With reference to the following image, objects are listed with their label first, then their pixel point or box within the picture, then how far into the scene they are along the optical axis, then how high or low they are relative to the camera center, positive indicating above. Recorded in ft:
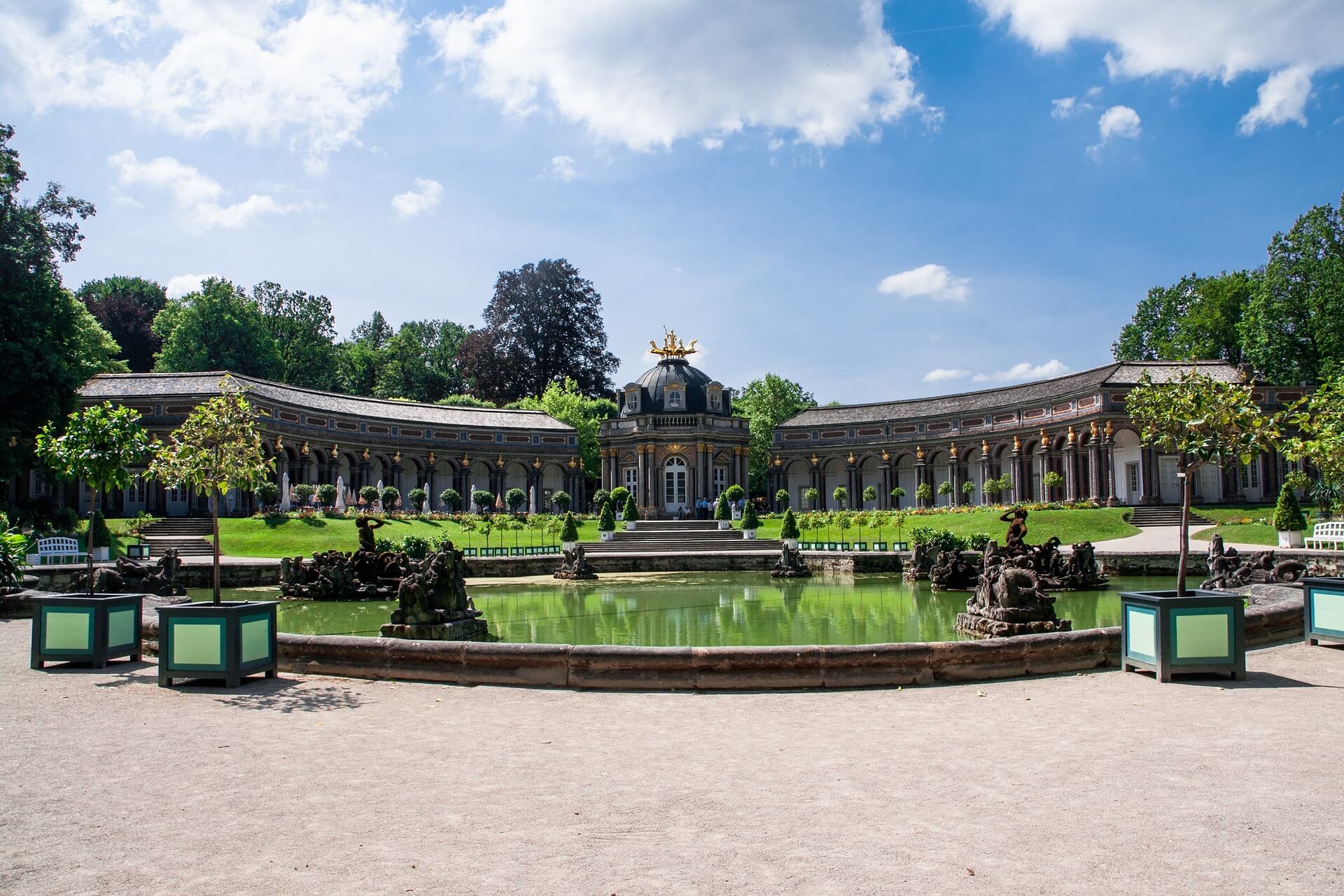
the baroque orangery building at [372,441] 129.08 +8.80
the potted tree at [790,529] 93.56 -4.68
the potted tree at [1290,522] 82.28 -3.83
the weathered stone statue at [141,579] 50.26 -5.26
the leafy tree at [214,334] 181.37 +32.95
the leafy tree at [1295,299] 143.74 +30.17
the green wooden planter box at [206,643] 27.50 -4.78
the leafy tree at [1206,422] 31.32 +2.15
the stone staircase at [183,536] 96.27 -5.18
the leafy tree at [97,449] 35.24 +1.74
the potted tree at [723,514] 127.95 -4.01
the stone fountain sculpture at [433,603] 37.86 -4.94
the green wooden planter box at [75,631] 30.78 -4.86
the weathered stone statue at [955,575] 65.98 -6.82
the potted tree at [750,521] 118.21 -4.68
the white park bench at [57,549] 73.77 -4.91
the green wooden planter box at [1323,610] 33.76 -5.03
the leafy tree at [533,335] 223.92 +39.38
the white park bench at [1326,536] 80.79 -5.10
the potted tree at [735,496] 152.87 -1.66
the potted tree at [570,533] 91.97 -4.81
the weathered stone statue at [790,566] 79.25 -7.32
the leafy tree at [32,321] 88.33 +18.00
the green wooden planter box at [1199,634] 26.94 -4.67
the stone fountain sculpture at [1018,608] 36.42 -5.24
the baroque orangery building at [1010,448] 133.80 +6.65
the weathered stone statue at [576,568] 80.53 -7.40
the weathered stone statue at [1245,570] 54.03 -5.57
